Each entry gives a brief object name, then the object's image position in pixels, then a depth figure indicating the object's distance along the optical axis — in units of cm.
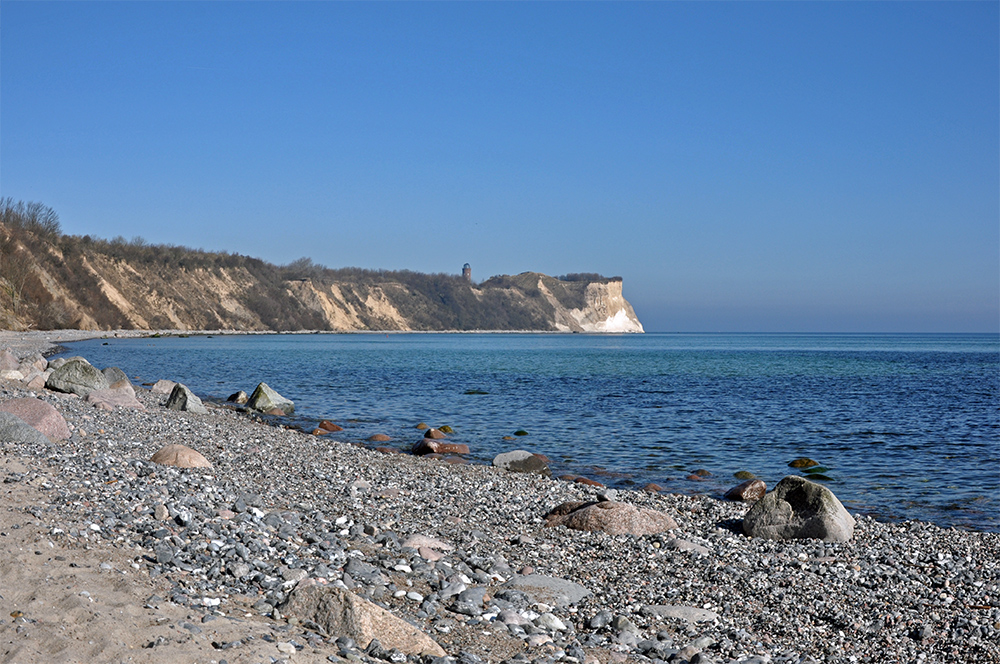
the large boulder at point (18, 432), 1076
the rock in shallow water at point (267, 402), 2436
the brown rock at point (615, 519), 961
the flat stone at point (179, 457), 1098
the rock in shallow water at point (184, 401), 2234
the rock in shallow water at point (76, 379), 2219
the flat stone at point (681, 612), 674
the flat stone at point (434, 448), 1734
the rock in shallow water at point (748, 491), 1330
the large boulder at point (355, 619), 524
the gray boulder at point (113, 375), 2505
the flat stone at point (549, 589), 683
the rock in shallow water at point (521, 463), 1559
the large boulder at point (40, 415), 1188
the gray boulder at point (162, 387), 2675
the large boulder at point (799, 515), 995
